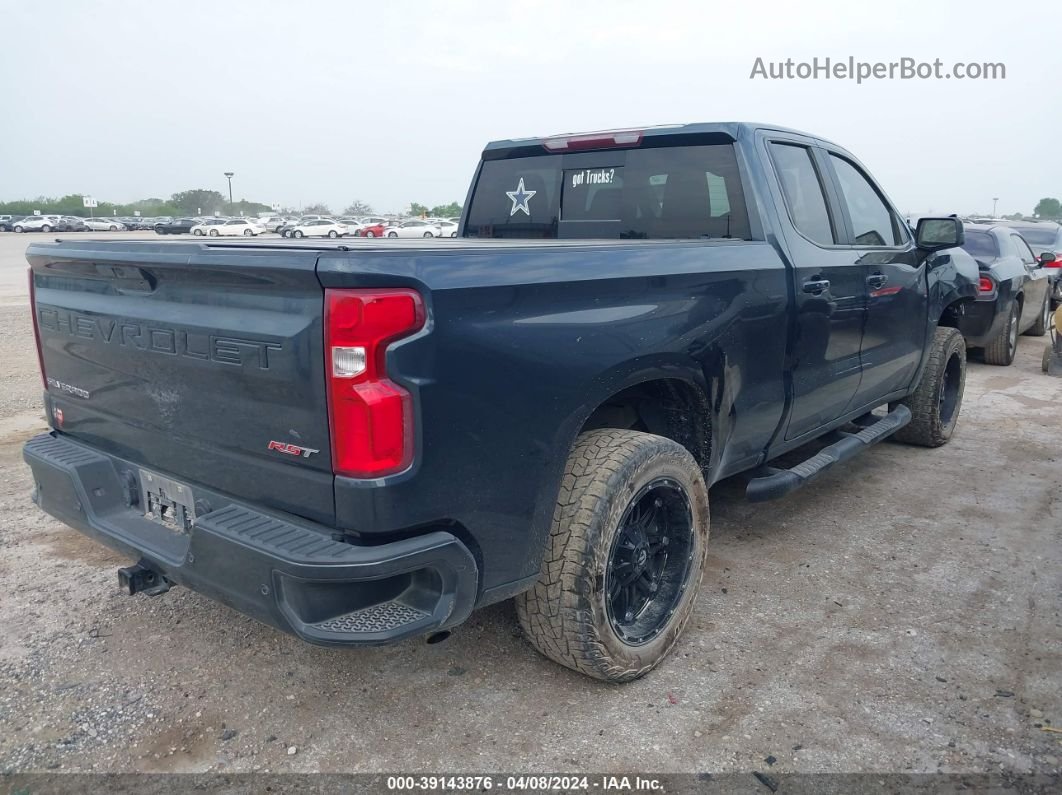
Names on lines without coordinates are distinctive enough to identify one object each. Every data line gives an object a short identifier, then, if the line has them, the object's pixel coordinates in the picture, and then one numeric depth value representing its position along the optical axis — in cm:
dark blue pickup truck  214
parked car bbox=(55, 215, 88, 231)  6265
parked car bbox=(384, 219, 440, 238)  4916
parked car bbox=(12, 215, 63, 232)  6291
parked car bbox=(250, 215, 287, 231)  5667
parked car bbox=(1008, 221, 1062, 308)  1137
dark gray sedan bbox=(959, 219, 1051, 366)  848
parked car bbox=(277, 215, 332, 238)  4083
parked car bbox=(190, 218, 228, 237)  4697
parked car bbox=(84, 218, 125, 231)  6292
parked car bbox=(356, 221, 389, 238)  4538
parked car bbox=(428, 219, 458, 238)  5235
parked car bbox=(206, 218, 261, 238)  4678
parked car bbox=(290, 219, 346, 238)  4741
